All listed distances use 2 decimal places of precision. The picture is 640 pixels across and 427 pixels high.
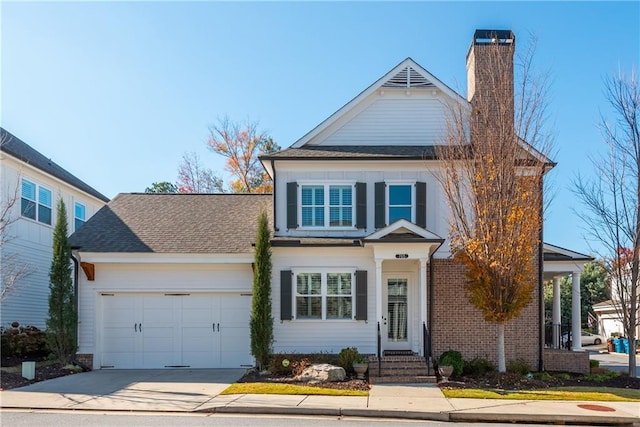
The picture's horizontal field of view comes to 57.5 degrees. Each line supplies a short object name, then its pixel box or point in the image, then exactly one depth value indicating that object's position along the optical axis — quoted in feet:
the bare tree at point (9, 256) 61.37
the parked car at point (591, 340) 121.60
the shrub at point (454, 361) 50.31
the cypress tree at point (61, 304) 53.72
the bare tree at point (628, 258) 51.13
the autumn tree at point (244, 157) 119.44
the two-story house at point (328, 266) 55.11
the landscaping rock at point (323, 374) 46.85
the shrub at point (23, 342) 61.62
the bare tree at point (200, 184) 127.13
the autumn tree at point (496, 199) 48.91
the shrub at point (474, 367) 52.70
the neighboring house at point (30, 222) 66.69
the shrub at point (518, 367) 52.80
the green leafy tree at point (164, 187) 158.30
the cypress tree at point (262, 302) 51.93
